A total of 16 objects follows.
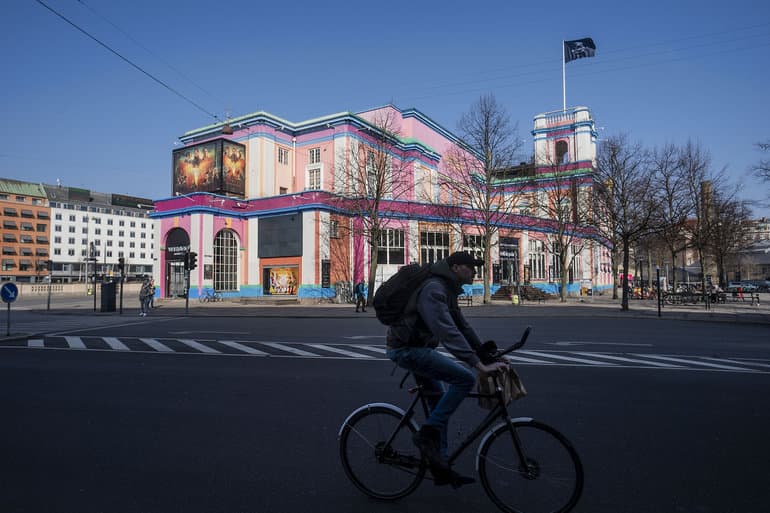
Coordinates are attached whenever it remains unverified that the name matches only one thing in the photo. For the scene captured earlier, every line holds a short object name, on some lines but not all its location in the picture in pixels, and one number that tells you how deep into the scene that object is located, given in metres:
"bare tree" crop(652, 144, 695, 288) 29.20
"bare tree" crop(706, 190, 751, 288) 36.03
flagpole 52.69
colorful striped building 36.50
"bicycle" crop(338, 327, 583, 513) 3.32
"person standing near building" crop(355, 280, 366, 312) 26.30
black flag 49.84
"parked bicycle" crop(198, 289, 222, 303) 36.94
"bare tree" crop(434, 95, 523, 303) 31.83
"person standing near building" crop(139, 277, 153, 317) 25.27
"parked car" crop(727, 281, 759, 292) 62.91
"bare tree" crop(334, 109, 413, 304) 32.16
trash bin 27.67
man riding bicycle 3.52
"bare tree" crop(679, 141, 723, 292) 34.88
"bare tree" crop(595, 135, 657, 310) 27.47
